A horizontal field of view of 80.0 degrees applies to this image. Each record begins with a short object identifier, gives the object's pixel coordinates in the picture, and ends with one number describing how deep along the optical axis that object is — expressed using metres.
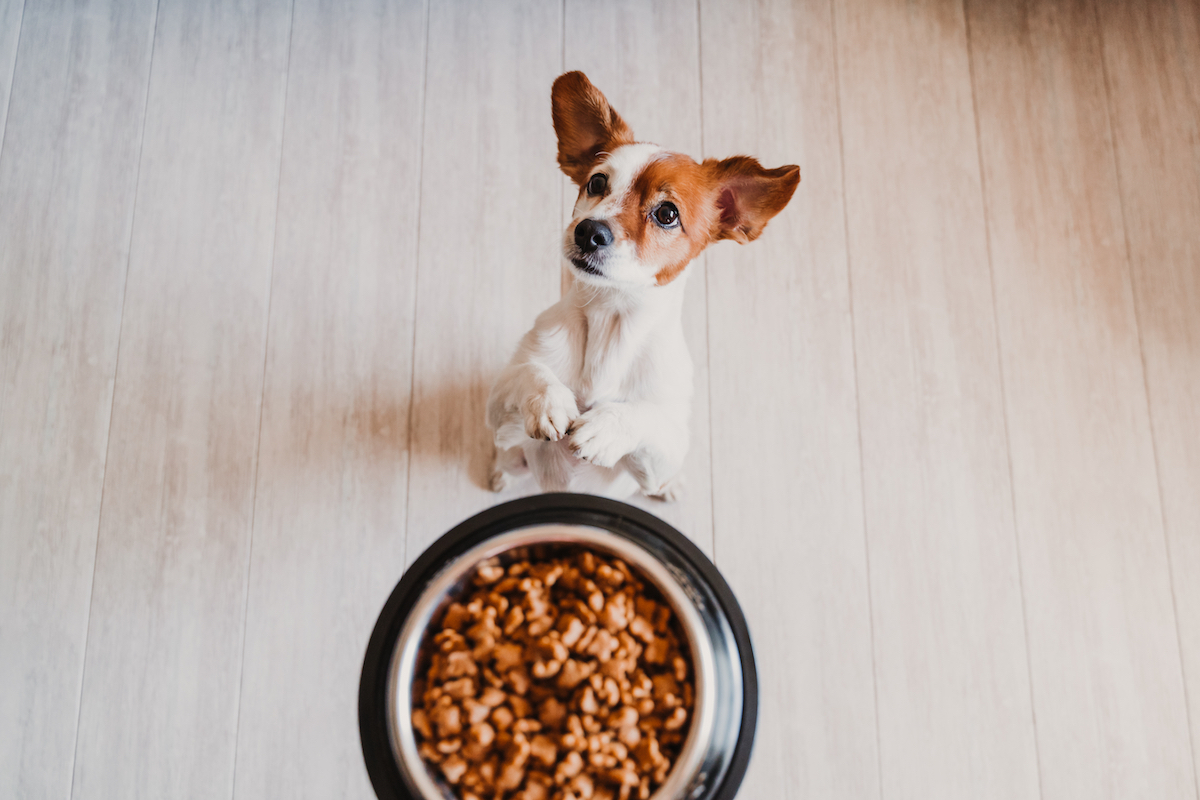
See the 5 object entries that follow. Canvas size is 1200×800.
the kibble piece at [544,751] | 0.79
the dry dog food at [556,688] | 0.78
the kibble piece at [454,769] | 0.77
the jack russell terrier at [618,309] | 1.10
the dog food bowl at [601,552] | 0.78
